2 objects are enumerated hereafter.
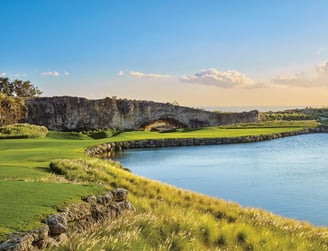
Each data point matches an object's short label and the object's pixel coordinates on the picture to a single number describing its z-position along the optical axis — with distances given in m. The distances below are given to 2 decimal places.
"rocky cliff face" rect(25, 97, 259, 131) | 57.62
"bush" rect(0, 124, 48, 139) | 40.84
